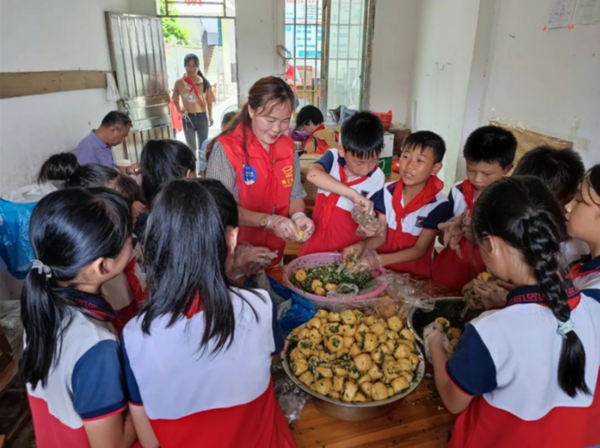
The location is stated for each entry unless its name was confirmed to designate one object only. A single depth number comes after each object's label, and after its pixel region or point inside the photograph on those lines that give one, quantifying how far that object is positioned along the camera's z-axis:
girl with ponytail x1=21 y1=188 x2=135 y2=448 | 0.89
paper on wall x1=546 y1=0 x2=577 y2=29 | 2.63
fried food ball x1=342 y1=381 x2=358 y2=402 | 1.13
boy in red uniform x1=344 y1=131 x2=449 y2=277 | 1.92
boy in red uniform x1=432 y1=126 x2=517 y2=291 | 1.82
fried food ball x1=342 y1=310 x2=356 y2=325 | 1.37
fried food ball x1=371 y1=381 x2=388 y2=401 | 1.12
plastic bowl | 1.56
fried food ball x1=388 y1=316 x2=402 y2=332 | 1.38
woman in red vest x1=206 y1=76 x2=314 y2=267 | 1.71
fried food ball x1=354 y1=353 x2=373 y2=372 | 1.22
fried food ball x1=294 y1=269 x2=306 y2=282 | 1.74
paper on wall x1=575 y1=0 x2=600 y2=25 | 2.39
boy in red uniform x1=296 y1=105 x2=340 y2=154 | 3.94
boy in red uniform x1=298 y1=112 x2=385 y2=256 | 1.95
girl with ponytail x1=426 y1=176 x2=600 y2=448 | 0.90
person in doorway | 6.40
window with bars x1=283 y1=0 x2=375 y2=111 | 5.99
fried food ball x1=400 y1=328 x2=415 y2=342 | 1.33
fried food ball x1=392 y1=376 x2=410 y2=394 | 1.15
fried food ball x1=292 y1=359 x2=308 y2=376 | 1.21
